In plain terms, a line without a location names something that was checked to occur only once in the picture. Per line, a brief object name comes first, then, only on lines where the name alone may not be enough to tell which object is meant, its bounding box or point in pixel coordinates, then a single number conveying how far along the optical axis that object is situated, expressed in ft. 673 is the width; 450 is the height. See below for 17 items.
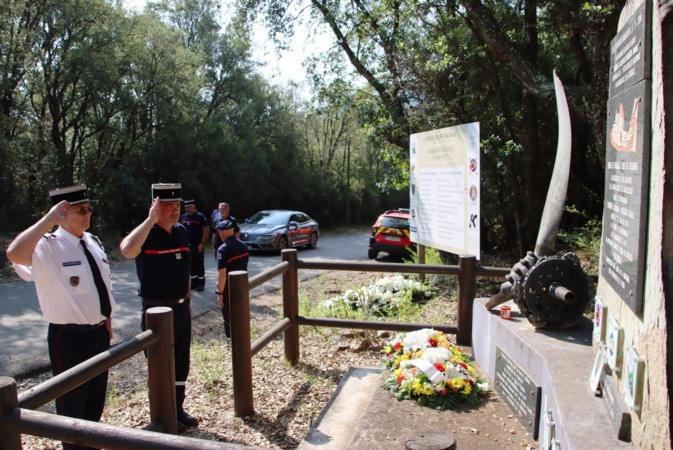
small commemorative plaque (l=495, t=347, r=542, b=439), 11.77
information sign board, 23.53
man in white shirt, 11.23
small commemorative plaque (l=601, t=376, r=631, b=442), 8.29
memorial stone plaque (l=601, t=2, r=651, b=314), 7.71
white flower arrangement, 26.30
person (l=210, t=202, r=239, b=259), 33.63
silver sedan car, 58.34
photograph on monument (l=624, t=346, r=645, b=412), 7.54
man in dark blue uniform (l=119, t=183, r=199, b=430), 14.23
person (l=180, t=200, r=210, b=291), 32.99
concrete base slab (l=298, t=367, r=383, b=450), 12.38
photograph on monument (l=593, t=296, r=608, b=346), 10.40
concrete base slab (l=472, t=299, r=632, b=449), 8.72
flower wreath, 13.50
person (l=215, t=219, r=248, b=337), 22.48
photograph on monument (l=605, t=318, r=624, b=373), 8.98
